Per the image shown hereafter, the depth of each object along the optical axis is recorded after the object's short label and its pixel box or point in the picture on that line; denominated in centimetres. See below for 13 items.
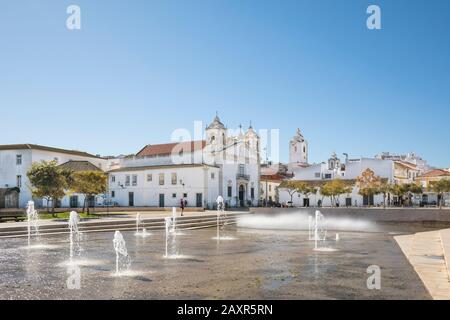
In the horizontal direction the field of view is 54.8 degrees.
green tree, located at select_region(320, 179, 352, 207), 5284
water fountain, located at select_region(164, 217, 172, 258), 1282
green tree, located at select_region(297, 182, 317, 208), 5631
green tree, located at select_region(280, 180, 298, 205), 5866
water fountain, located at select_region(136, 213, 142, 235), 2318
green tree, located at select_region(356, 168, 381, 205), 5175
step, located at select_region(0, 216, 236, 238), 1964
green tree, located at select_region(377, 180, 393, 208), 5157
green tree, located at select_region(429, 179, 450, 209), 5034
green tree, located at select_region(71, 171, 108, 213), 3512
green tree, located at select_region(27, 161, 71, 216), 3086
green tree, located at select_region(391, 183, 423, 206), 5109
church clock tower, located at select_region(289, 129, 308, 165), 9069
